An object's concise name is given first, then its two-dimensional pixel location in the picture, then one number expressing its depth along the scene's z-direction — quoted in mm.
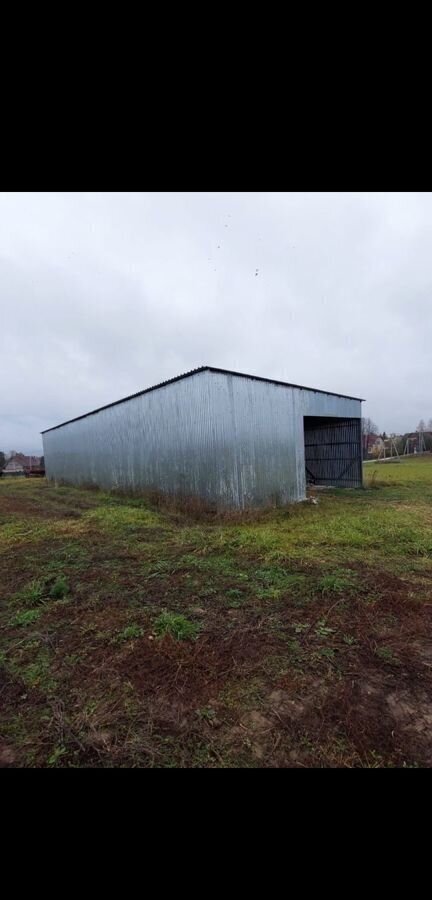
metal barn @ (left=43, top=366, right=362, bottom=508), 8844
